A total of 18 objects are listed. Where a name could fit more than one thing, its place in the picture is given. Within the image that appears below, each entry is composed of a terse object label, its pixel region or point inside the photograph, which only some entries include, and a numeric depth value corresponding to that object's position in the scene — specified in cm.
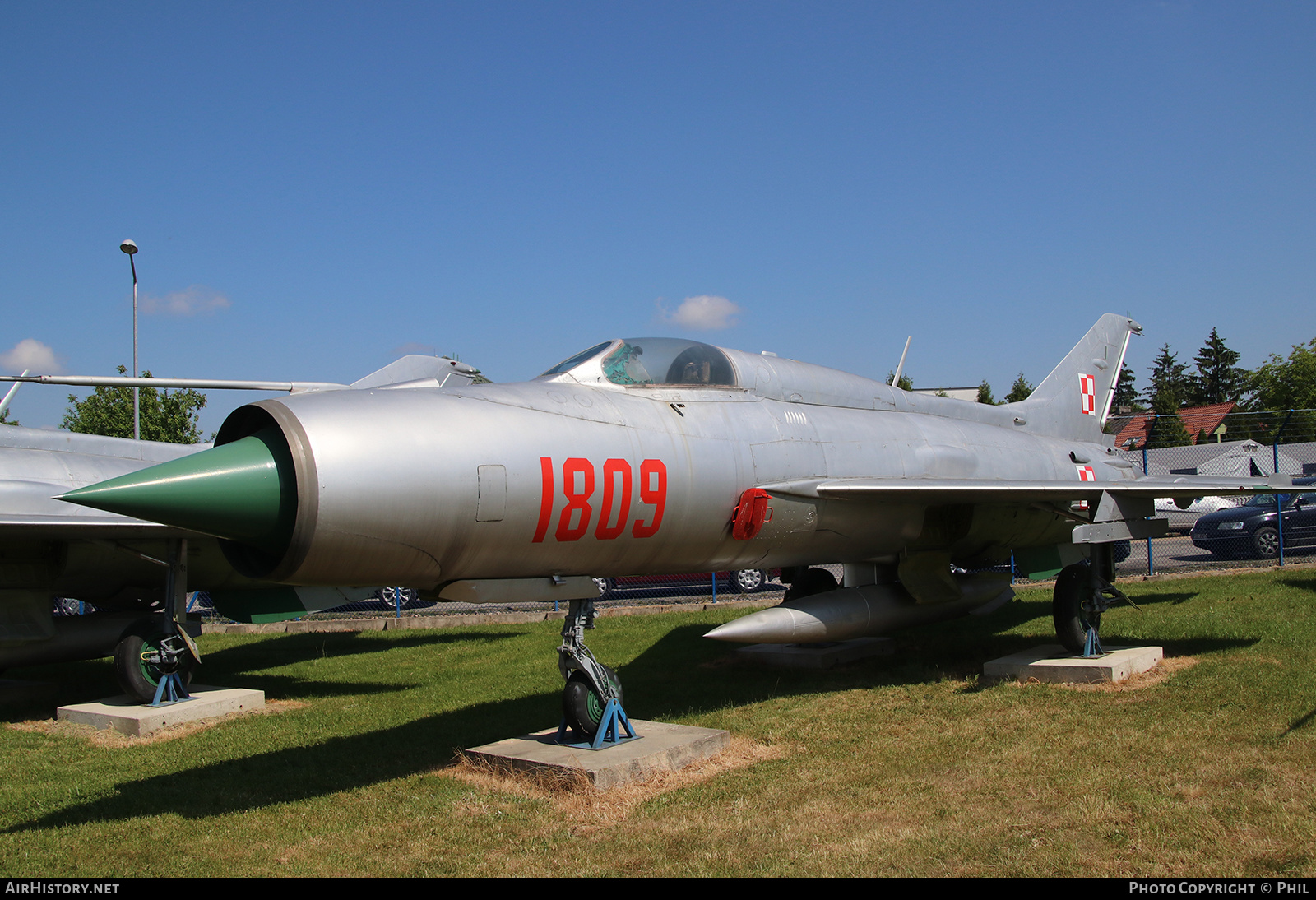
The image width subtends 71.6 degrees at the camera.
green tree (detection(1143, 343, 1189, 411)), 6700
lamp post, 1998
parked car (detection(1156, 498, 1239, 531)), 2466
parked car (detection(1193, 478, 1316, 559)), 1761
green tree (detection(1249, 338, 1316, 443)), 5506
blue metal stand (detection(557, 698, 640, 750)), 620
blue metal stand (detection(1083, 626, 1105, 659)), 898
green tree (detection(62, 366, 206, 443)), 3238
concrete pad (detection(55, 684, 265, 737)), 848
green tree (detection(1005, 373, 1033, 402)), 6319
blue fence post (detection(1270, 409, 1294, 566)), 1537
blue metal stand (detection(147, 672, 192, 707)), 888
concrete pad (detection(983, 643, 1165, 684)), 841
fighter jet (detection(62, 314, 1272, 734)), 471
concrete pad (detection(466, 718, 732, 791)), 575
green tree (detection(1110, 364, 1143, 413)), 7706
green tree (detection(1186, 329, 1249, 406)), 7100
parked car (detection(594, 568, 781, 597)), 1730
